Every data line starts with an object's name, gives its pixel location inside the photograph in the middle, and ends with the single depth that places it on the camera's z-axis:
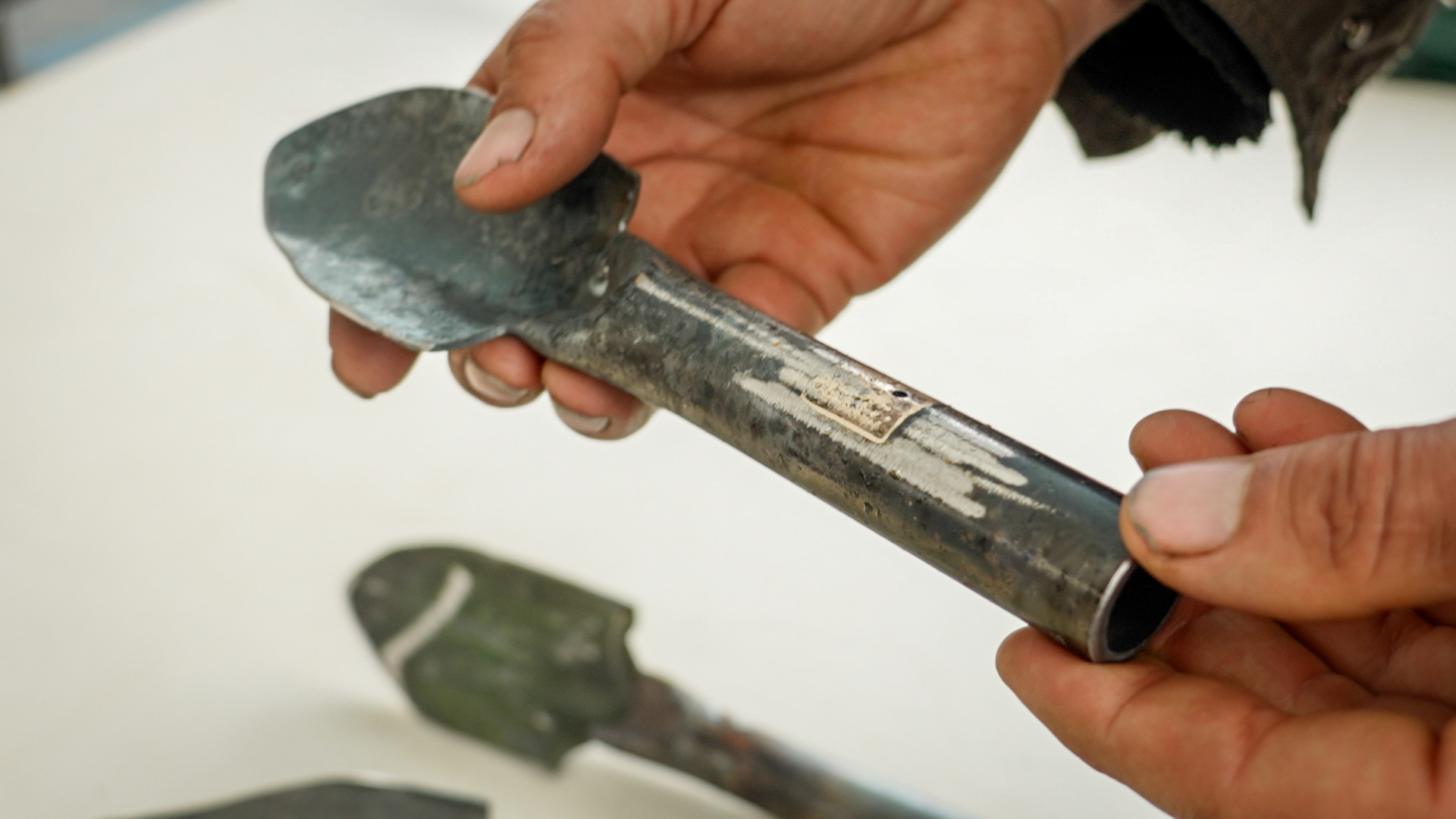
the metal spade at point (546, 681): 0.54
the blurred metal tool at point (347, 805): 0.52
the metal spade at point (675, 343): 0.41
